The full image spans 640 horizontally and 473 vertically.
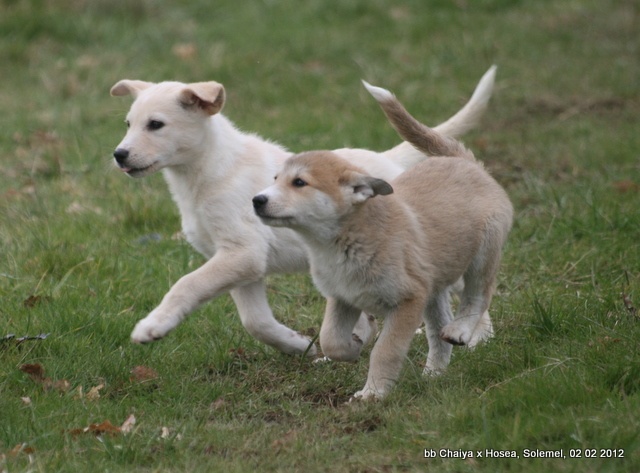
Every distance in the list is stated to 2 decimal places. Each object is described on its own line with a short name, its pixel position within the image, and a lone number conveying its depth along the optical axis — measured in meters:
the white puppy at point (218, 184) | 10.43
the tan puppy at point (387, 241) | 9.24
